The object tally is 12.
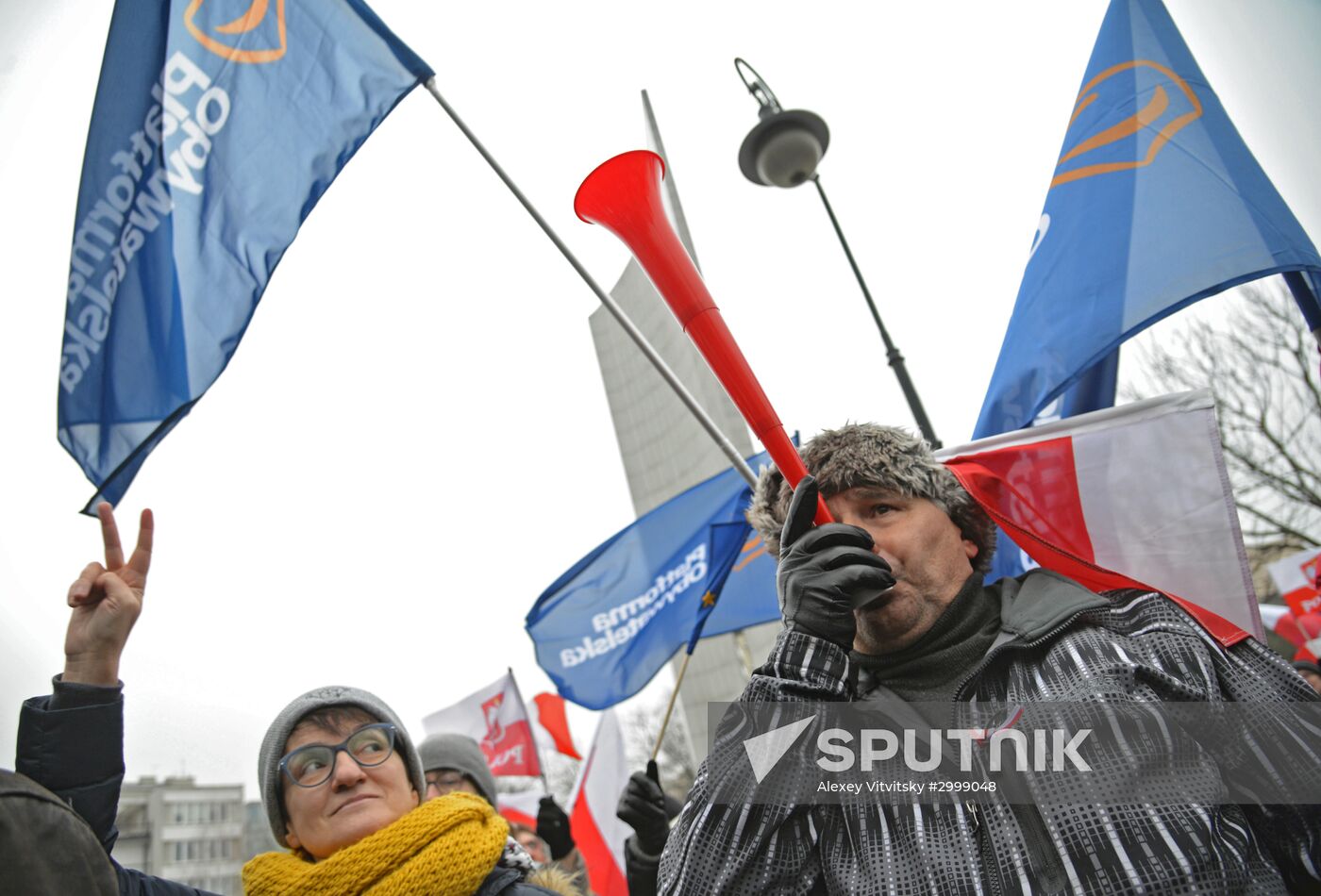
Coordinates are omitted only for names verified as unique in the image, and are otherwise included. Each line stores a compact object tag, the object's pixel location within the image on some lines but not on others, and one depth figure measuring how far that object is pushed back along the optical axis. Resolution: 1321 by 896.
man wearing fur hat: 1.33
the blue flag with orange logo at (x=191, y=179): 2.89
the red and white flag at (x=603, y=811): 5.46
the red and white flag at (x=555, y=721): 8.45
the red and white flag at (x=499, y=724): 7.87
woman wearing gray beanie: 1.61
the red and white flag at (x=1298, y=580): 7.17
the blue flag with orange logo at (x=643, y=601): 4.95
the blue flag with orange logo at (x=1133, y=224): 2.63
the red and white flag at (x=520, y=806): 7.64
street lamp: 5.13
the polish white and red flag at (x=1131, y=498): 2.12
